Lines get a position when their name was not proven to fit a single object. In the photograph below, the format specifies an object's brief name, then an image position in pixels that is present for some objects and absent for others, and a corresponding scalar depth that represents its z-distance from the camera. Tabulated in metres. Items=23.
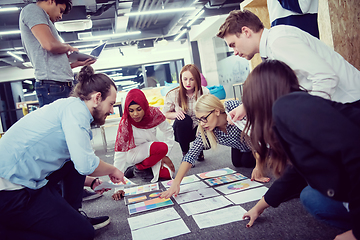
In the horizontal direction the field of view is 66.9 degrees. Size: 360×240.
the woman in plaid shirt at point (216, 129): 1.94
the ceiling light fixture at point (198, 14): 6.94
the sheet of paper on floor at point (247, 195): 1.49
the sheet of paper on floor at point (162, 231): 1.22
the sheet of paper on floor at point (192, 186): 1.80
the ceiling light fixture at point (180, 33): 9.39
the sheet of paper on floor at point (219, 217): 1.27
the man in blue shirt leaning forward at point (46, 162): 1.12
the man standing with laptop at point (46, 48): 1.69
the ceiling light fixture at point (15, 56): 8.31
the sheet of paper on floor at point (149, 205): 1.58
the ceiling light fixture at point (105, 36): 7.98
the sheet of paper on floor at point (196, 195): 1.62
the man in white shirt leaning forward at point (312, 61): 1.10
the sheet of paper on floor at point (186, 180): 1.99
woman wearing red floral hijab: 2.24
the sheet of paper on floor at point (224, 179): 1.86
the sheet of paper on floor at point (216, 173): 2.06
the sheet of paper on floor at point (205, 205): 1.44
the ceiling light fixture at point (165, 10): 6.37
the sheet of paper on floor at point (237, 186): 1.67
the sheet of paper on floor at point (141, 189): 1.95
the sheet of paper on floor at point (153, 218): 1.37
